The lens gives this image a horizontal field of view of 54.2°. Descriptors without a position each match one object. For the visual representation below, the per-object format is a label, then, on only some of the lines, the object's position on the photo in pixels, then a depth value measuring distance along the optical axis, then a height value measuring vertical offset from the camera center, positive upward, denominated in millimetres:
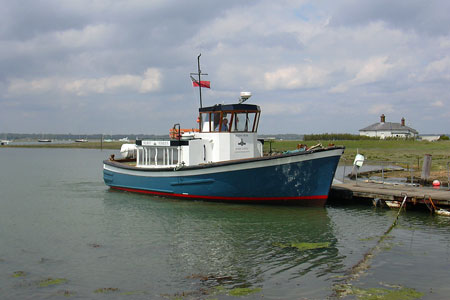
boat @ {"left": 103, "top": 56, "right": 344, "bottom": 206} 19484 -1100
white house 86062 +2652
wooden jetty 18706 -2281
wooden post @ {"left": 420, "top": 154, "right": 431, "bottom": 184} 25391 -1513
